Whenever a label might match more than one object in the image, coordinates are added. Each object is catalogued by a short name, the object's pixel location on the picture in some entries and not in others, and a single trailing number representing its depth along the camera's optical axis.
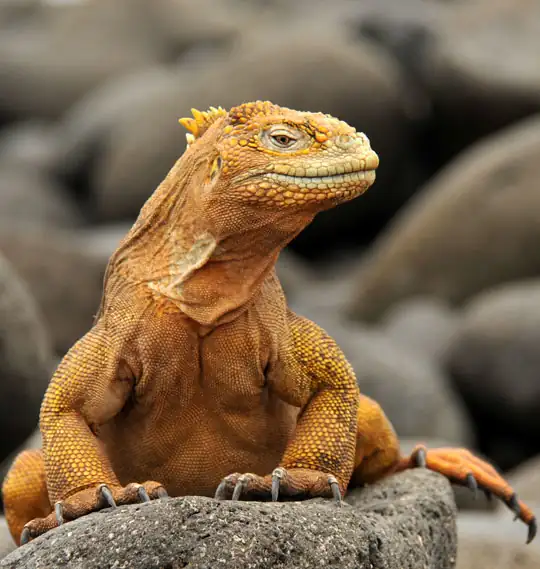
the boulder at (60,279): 12.55
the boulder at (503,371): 11.84
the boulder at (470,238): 14.88
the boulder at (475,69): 18.75
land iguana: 4.57
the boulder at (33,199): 19.27
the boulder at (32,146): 21.41
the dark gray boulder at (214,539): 3.99
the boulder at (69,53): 25.55
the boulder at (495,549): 7.11
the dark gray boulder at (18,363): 8.27
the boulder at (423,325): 13.38
